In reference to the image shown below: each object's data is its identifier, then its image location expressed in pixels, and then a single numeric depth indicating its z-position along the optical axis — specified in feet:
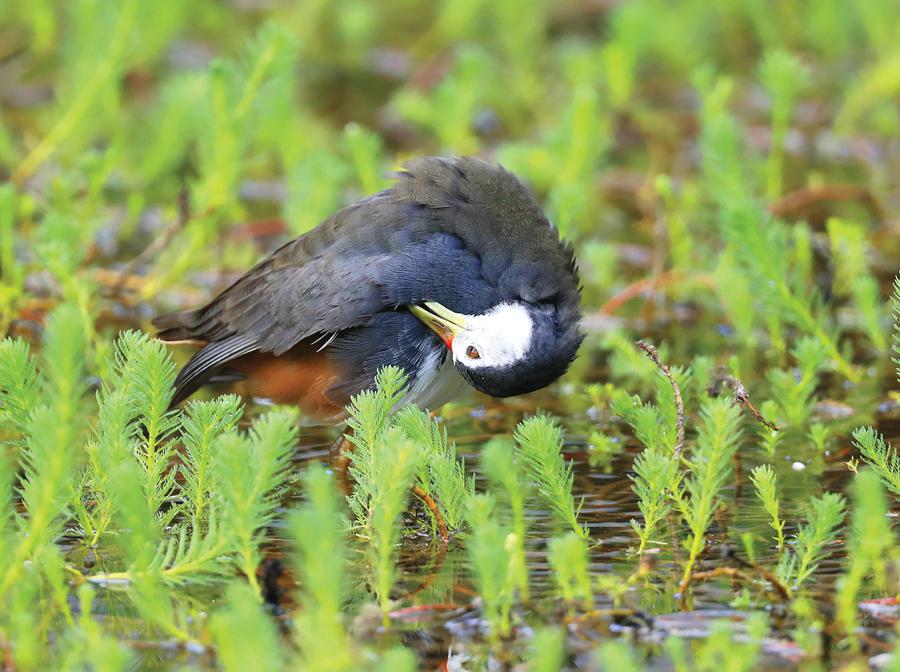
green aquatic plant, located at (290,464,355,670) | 21.50
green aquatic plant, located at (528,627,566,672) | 21.47
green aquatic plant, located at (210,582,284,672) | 20.44
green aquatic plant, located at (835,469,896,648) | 23.54
